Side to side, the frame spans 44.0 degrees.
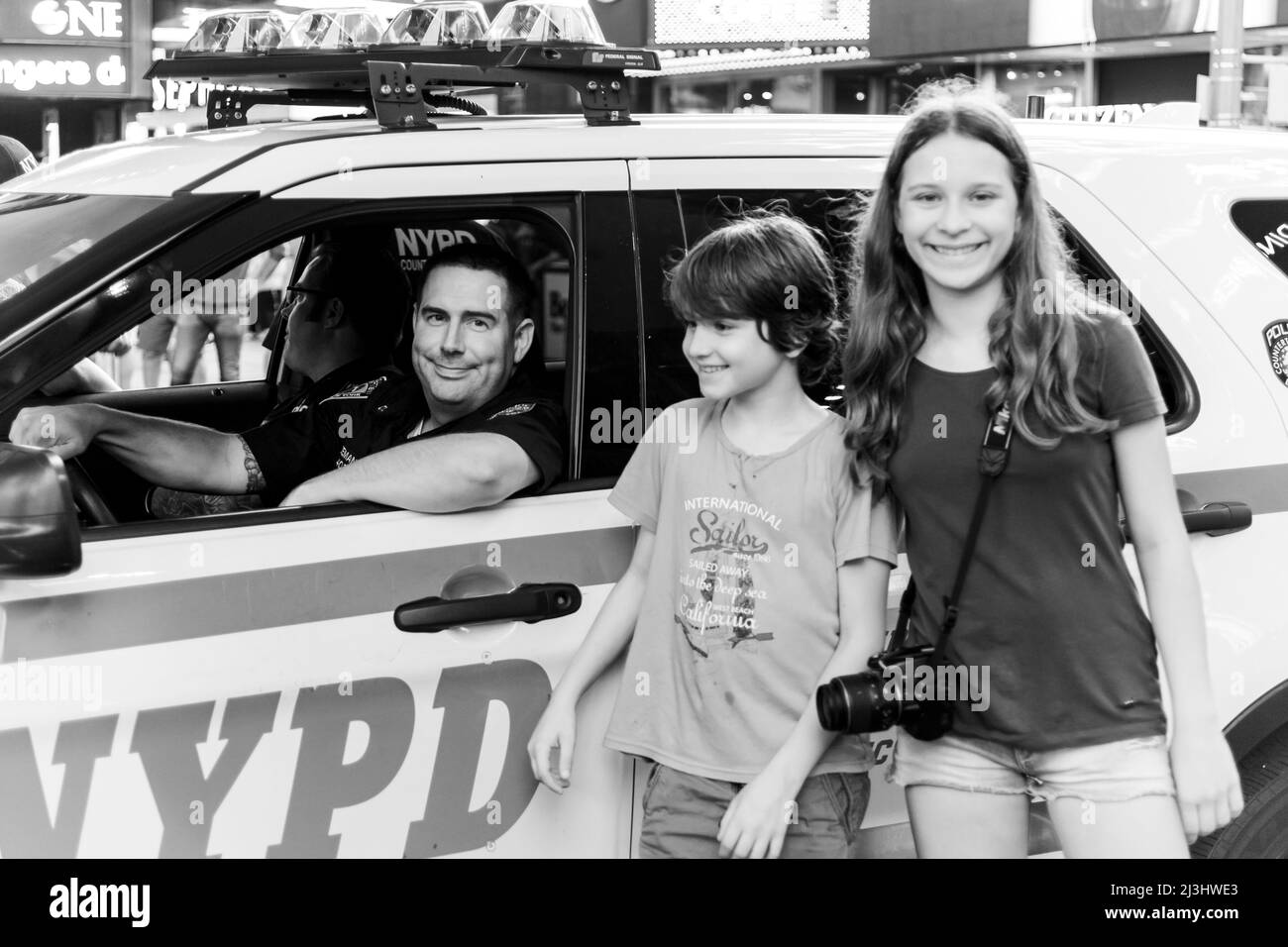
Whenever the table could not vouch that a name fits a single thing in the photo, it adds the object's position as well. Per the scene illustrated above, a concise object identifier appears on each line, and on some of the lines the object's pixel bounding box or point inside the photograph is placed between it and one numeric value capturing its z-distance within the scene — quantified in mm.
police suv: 2365
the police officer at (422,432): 2672
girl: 2307
